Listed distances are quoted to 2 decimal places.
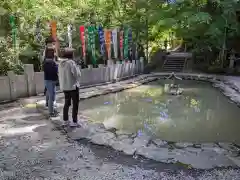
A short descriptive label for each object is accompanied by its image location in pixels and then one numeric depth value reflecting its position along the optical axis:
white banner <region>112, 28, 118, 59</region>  10.54
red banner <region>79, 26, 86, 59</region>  8.87
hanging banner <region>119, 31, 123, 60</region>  11.14
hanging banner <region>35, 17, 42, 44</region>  8.74
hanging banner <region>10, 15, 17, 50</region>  7.11
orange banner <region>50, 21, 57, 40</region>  8.00
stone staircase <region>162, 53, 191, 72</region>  14.84
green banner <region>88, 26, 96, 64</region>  9.32
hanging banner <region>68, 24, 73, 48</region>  8.82
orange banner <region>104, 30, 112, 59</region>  10.14
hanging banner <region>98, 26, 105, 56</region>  9.83
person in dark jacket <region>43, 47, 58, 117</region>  4.69
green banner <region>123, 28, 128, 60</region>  11.67
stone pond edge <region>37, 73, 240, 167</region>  3.52
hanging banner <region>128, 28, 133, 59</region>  12.02
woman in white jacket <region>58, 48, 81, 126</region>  3.98
